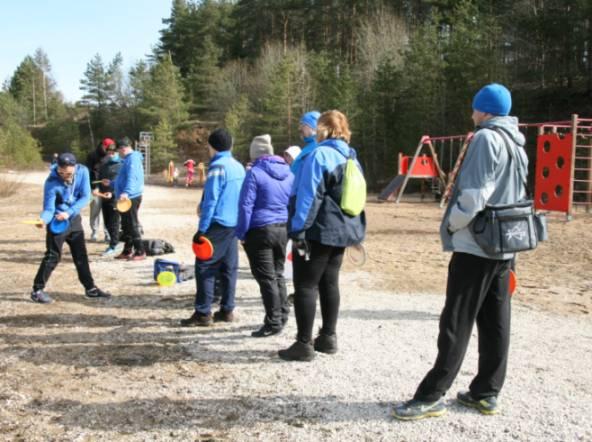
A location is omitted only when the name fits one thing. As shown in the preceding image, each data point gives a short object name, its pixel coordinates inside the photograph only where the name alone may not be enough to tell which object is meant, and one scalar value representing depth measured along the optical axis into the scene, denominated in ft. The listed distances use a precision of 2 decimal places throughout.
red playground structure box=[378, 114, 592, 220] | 42.96
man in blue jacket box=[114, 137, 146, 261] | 26.91
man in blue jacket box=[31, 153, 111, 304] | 19.45
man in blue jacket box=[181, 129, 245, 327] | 16.69
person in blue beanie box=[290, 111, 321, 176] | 17.54
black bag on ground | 29.45
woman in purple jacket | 15.83
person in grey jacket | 10.07
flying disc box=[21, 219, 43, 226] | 19.10
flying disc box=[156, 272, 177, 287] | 22.56
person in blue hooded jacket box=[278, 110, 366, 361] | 12.89
